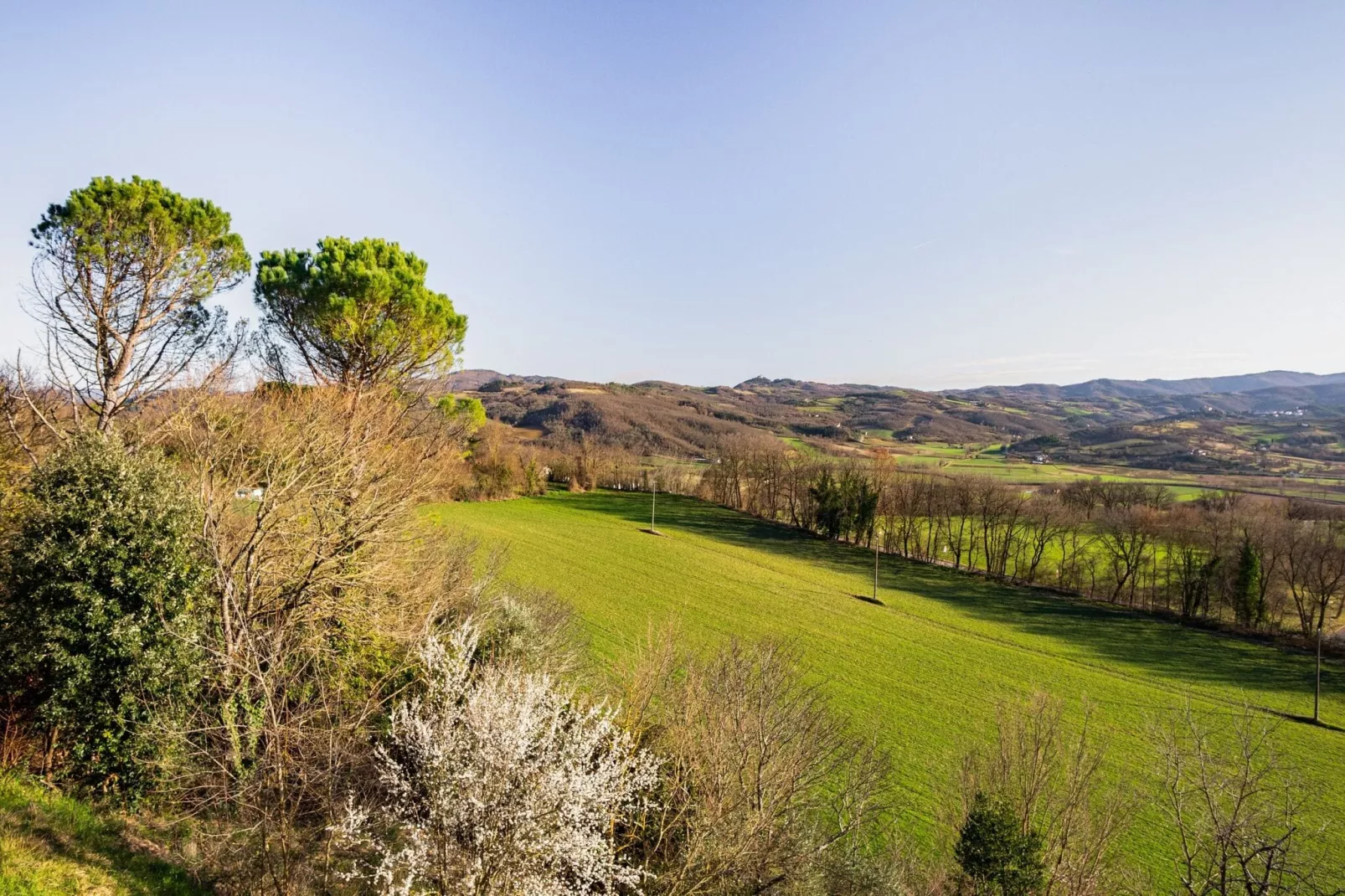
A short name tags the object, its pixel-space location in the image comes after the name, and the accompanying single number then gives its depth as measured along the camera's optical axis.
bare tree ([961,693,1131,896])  9.98
